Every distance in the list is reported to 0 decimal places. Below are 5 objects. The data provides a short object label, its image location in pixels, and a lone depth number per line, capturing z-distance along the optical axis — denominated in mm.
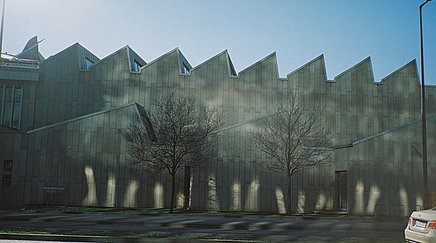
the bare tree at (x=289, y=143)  36062
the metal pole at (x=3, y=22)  19344
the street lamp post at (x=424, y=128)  20294
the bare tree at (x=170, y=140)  36562
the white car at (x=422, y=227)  11133
